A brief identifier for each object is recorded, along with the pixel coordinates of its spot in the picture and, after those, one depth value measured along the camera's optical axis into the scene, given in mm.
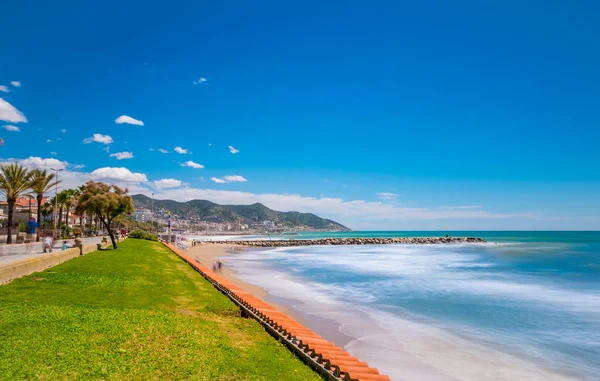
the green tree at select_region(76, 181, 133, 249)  37031
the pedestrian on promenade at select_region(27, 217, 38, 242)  53844
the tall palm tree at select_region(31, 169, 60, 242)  48594
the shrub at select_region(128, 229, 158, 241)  77250
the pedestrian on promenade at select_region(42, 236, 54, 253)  30203
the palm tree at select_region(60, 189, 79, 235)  74375
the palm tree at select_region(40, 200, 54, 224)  77875
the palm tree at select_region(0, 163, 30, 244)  43625
